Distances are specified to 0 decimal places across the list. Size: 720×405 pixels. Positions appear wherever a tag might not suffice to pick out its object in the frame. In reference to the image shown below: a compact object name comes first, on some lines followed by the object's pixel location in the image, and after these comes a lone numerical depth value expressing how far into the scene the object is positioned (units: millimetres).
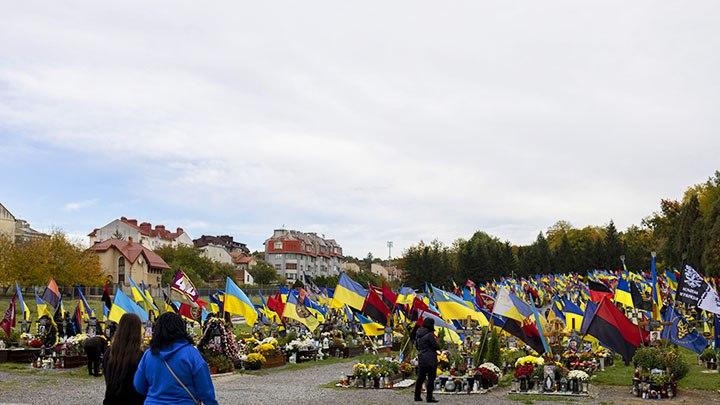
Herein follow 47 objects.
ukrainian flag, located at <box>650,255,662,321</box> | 19500
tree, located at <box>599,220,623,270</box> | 104188
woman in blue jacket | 6609
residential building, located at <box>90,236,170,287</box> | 98375
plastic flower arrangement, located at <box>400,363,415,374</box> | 21125
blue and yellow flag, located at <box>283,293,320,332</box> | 29531
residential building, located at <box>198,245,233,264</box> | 154950
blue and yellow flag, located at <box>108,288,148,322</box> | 24406
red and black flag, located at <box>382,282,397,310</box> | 32062
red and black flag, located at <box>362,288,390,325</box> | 27219
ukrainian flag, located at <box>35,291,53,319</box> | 28919
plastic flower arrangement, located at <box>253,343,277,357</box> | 24969
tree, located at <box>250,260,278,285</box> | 123625
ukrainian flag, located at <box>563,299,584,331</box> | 24828
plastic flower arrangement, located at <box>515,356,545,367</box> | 18703
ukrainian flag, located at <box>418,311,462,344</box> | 21708
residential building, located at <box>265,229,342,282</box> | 160500
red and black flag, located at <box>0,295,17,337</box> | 28503
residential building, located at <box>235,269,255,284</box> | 140000
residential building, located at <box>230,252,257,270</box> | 161375
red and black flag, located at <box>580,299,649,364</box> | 18953
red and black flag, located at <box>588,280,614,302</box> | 27470
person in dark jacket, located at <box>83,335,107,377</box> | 21312
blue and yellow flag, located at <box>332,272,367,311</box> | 27922
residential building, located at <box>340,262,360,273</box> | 188112
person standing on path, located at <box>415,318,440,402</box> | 16047
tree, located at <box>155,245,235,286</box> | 99812
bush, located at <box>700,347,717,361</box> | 22688
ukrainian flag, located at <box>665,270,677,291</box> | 45769
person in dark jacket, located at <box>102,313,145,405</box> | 7285
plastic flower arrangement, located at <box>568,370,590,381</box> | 17875
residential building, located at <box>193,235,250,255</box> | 178038
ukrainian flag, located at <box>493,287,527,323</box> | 19828
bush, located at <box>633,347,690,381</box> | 17625
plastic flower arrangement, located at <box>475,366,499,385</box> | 19109
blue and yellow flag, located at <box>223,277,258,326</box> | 25734
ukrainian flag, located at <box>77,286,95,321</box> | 28127
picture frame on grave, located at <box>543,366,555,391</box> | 18234
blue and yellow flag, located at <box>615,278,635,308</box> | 29030
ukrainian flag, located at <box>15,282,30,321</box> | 29875
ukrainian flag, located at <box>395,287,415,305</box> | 35281
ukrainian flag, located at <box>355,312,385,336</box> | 28250
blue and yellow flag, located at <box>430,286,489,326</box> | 23630
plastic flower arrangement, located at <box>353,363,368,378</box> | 19953
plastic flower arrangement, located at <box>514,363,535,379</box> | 18469
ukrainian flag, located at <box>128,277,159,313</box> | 27234
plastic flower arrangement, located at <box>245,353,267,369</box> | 23984
